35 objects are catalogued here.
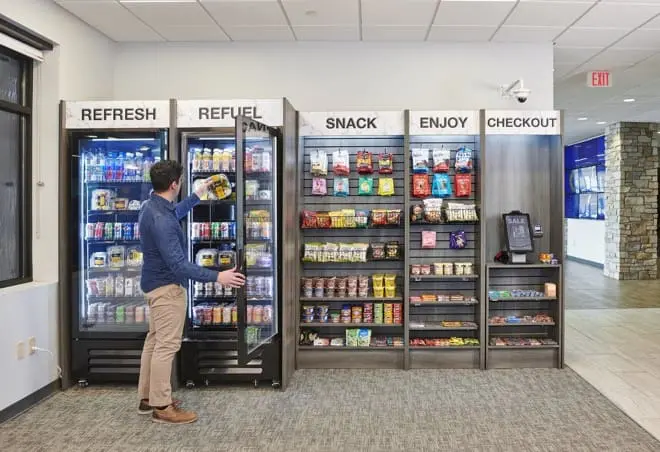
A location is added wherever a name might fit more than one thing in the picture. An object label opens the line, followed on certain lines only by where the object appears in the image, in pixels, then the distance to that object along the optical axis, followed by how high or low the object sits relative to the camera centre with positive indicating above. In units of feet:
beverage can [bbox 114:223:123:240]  16.23 -0.21
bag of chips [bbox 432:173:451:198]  18.08 +1.19
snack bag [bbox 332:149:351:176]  17.93 +1.88
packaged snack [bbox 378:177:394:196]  18.10 +1.13
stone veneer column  37.91 +1.62
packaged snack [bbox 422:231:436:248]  18.22 -0.53
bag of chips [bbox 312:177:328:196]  18.04 +1.16
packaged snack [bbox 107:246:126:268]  16.55 -1.00
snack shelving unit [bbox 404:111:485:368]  17.38 -1.71
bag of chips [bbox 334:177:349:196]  18.17 +1.14
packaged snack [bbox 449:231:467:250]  18.21 -0.57
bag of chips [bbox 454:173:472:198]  18.11 +1.23
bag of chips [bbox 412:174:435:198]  17.97 +1.19
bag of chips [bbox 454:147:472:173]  17.90 +1.97
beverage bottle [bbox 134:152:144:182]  16.30 +1.55
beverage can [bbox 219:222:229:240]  16.01 -0.21
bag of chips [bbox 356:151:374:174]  18.04 +1.93
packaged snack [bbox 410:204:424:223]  17.72 +0.27
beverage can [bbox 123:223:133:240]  16.22 -0.23
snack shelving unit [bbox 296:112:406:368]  18.42 +0.41
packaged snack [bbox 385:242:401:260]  17.70 -0.90
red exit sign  23.90 +6.07
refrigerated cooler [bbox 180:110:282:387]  14.90 -0.89
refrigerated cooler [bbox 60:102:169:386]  15.88 -0.35
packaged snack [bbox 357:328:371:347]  17.58 -3.61
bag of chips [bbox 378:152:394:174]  18.08 +1.87
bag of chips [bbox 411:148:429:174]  18.06 +1.99
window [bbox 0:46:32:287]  14.87 +1.49
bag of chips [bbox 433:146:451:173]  18.13 +2.00
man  12.83 -1.30
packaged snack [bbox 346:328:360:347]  17.61 -3.61
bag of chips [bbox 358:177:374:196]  18.20 +1.17
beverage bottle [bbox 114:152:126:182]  16.22 +1.57
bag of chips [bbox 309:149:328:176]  17.81 +1.88
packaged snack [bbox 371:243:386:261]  17.76 -0.93
